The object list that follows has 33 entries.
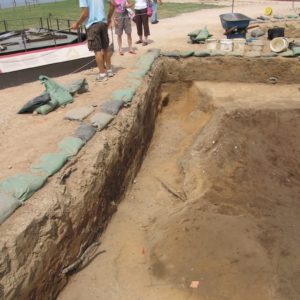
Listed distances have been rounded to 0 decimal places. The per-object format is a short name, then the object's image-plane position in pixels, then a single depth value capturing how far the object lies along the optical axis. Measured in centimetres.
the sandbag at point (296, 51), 839
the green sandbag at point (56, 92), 571
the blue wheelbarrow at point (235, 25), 974
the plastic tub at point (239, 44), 895
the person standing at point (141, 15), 911
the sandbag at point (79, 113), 519
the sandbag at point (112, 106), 546
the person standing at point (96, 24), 615
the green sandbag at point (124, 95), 597
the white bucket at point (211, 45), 916
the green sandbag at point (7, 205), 312
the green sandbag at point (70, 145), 425
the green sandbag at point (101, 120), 496
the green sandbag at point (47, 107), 547
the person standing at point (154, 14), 1336
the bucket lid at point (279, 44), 864
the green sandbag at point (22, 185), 339
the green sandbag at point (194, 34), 984
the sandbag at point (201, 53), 879
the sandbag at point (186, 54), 877
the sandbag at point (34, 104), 554
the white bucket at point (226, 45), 886
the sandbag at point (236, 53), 873
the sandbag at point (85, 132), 459
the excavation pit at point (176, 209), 349
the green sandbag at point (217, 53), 880
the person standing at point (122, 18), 852
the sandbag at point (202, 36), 971
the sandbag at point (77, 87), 617
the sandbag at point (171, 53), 881
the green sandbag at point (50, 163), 382
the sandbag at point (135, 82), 670
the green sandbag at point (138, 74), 716
